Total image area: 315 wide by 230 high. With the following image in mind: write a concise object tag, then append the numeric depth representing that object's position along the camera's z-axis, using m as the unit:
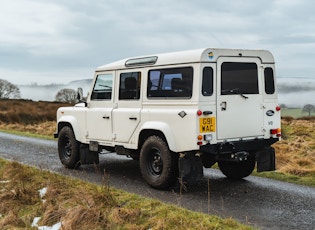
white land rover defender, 7.04
